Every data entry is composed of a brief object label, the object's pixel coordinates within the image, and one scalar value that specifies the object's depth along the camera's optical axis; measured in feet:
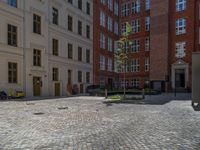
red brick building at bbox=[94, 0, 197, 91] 84.93
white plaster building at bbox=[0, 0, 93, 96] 53.93
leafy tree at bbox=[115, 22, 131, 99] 51.45
